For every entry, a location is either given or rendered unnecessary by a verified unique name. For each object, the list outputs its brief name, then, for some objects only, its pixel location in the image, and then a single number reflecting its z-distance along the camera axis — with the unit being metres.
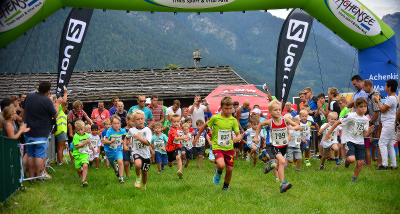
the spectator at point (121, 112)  14.56
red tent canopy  20.14
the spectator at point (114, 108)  15.13
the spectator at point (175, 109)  15.29
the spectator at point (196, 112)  15.62
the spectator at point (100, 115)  14.98
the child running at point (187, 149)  13.75
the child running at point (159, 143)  12.32
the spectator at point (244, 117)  16.06
